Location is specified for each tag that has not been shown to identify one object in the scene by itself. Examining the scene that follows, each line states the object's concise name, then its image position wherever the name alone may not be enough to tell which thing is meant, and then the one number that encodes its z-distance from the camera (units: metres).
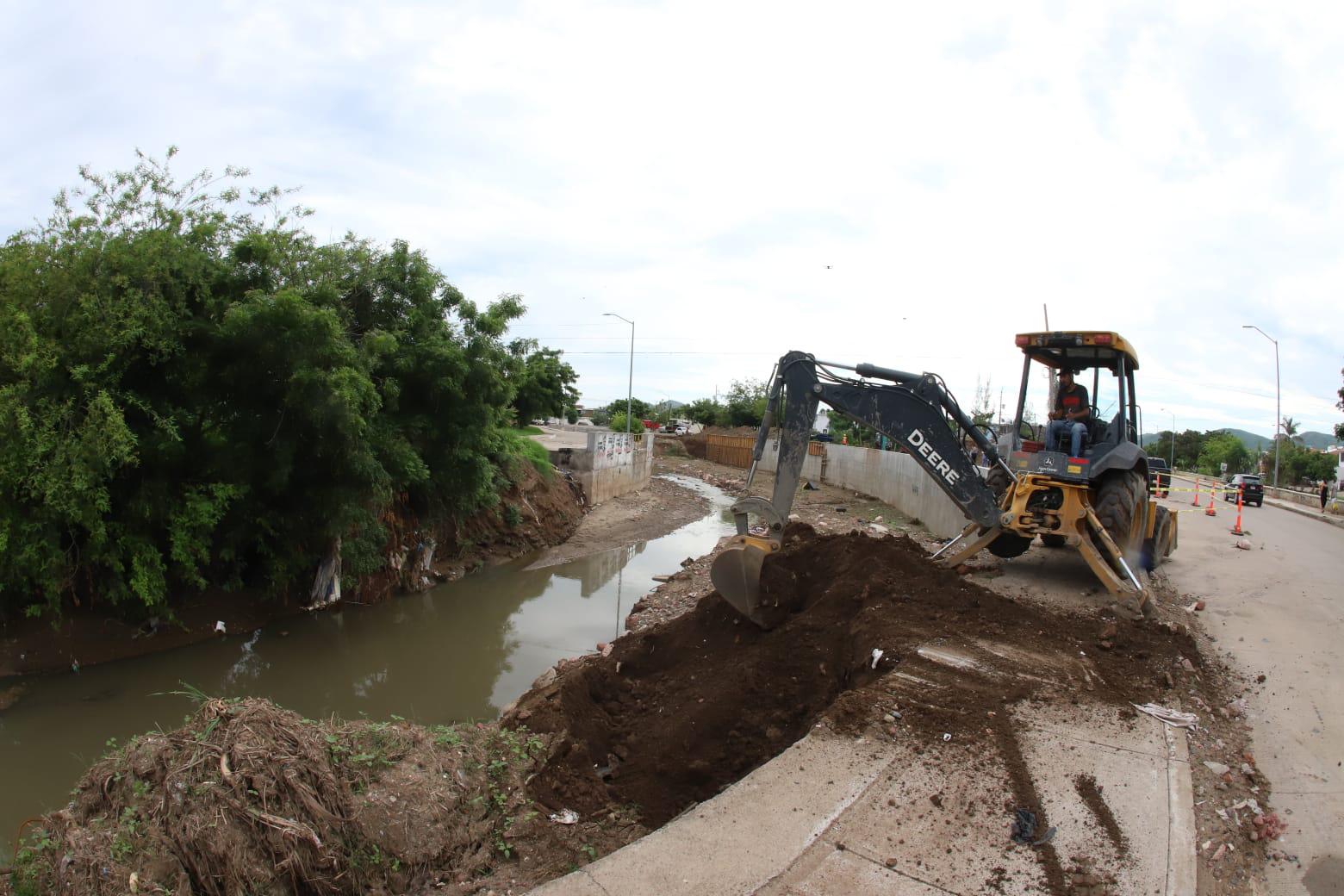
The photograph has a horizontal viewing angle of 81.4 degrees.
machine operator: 8.77
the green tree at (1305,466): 55.66
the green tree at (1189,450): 81.56
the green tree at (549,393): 34.56
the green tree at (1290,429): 76.25
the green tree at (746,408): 63.66
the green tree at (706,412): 72.00
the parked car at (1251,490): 28.66
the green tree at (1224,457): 68.75
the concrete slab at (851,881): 3.47
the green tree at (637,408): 85.36
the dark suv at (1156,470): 12.20
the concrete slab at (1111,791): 3.82
